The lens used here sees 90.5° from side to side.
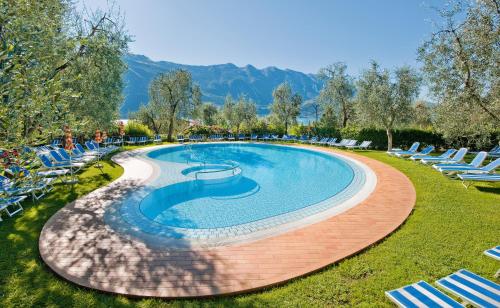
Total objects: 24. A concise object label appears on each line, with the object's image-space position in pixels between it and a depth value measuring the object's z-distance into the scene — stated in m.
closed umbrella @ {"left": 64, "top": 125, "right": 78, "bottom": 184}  8.66
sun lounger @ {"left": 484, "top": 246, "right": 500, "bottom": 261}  3.71
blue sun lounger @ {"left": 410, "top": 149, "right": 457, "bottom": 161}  12.41
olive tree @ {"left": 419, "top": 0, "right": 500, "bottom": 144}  7.83
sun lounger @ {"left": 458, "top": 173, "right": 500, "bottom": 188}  8.44
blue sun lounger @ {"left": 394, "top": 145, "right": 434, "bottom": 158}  14.59
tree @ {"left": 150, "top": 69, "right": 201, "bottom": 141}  27.73
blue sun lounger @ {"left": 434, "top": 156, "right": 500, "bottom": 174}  9.46
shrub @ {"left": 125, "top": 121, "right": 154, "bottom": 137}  25.67
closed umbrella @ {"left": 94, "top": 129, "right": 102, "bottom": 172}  11.87
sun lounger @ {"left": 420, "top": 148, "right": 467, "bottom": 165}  11.85
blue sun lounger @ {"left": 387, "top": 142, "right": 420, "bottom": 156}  15.25
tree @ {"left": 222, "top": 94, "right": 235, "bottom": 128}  32.66
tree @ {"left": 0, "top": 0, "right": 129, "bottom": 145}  3.08
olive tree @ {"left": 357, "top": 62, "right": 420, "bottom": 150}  17.45
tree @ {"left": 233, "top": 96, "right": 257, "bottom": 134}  31.53
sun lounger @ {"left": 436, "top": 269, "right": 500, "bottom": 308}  2.84
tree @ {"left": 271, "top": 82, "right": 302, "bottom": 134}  31.17
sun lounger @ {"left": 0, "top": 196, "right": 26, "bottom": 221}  5.91
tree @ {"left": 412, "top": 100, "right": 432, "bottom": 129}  17.58
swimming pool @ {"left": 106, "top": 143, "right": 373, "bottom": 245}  6.51
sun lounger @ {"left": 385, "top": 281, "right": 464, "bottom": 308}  2.89
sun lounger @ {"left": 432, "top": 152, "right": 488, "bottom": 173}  10.06
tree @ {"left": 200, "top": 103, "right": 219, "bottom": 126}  42.72
